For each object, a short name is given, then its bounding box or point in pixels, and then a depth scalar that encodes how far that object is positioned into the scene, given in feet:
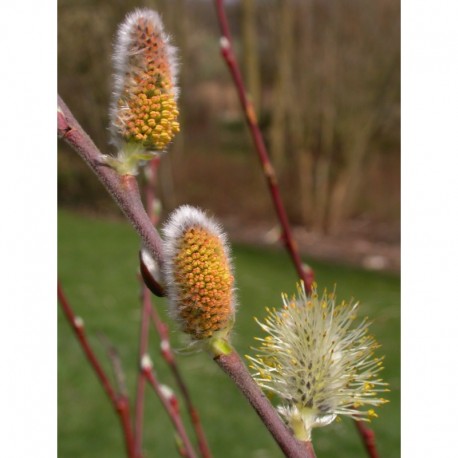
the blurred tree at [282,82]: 11.07
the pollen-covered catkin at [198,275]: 0.93
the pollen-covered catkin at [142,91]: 1.04
